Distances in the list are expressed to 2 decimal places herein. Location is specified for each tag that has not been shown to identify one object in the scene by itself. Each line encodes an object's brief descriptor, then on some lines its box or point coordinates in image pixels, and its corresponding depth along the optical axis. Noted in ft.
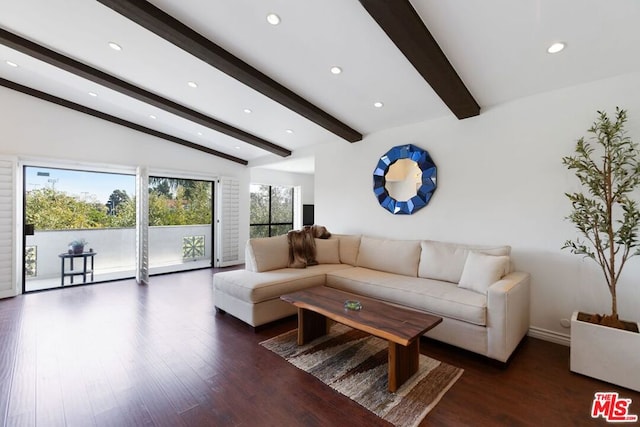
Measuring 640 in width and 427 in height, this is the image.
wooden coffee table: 6.38
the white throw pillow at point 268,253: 11.35
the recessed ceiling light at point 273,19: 7.29
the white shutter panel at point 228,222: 20.66
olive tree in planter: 6.63
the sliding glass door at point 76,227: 15.33
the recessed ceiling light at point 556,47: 7.14
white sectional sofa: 7.63
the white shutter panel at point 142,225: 16.37
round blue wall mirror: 12.06
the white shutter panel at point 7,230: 13.15
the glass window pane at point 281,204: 24.95
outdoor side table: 16.08
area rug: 5.95
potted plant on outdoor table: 16.34
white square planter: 6.46
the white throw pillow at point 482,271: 8.51
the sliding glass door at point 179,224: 19.26
